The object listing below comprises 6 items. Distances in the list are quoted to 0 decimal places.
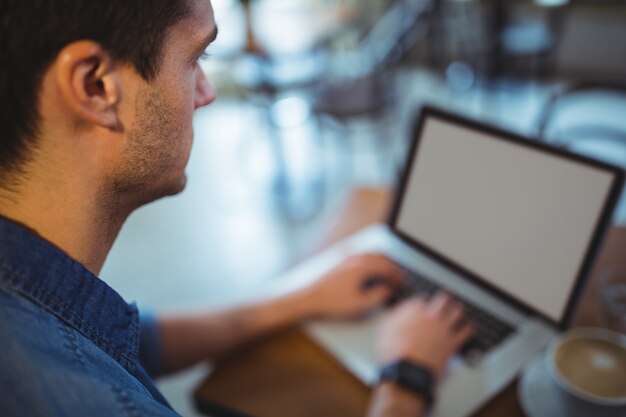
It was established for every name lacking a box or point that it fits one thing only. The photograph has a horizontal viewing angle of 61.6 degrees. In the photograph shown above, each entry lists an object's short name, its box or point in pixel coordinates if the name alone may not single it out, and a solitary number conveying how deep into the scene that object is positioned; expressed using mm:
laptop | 740
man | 407
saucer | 596
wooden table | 730
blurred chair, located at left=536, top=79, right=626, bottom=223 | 1365
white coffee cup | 605
